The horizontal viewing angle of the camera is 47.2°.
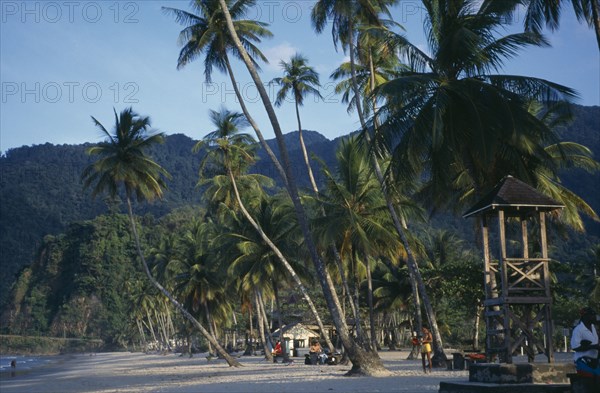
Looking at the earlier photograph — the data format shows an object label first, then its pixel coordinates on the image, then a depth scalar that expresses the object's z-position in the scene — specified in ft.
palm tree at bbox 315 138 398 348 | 89.35
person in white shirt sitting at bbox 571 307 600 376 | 31.63
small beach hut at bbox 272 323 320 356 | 172.04
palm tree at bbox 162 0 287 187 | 82.74
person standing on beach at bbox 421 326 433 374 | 68.39
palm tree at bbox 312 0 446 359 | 80.53
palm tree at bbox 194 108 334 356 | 108.27
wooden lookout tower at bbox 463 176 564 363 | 45.93
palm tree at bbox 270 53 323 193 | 102.27
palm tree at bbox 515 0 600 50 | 50.19
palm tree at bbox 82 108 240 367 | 106.22
